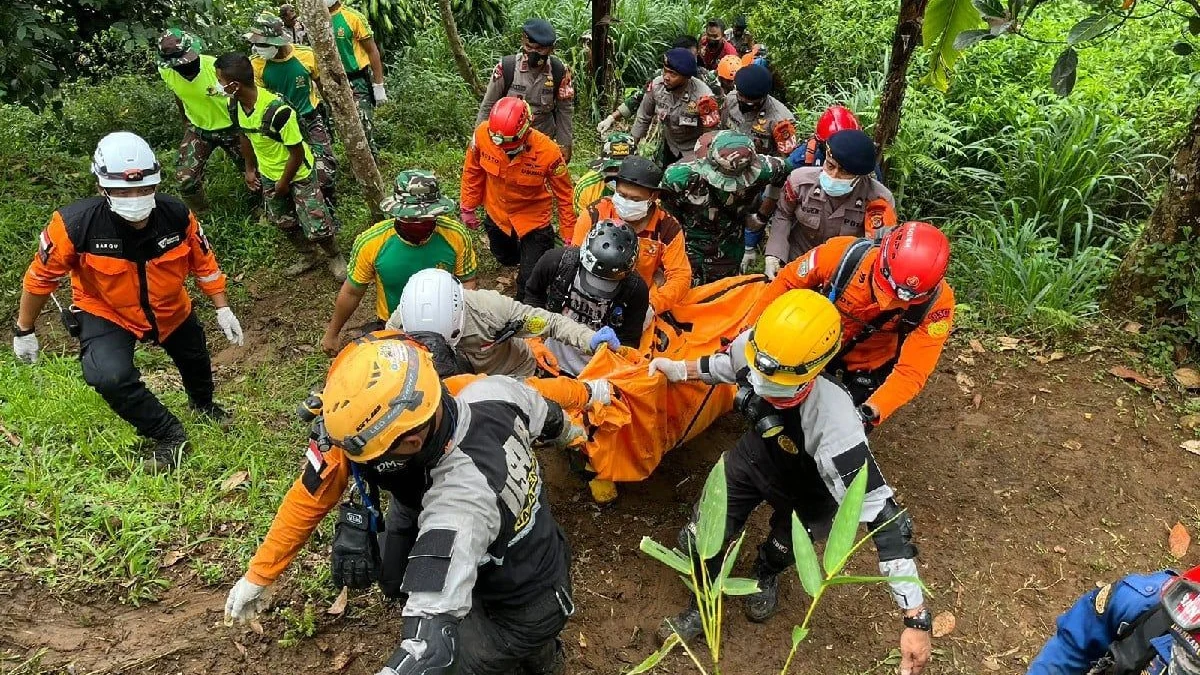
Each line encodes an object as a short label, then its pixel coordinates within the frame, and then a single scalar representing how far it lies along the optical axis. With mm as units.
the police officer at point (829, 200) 4484
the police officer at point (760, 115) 6098
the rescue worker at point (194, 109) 5840
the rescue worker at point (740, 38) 9523
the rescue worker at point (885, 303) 3465
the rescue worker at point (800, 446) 2723
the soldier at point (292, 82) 6457
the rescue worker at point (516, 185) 5047
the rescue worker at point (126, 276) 3875
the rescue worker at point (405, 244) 4234
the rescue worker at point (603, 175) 5180
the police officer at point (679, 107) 6344
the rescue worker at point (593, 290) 4004
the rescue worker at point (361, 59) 7633
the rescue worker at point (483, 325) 3350
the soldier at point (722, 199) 4930
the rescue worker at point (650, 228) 4434
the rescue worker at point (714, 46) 8930
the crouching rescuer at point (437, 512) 2180
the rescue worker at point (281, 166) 5824
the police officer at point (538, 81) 6441
